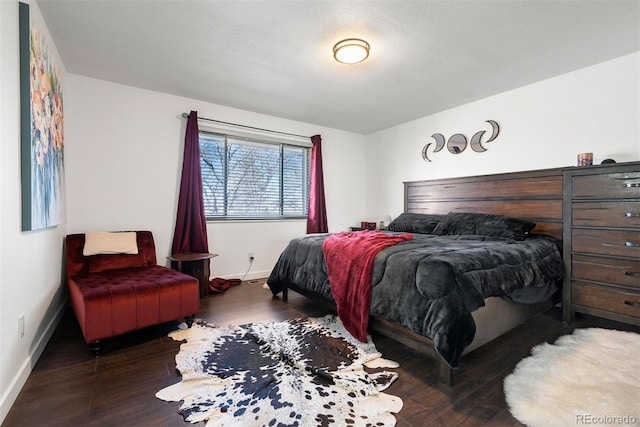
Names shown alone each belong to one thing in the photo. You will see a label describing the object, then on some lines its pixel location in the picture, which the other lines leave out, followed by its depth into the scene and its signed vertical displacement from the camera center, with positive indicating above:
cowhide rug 1.43 -1.01
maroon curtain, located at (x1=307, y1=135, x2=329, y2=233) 4.68 +0.20
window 4.00 +0.45
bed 1.74 -0.45
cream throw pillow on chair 2.76 -0.33
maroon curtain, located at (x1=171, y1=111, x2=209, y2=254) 3.59 +0.07
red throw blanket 2.17 -0.54
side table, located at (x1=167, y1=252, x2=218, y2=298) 3.35 -0.69
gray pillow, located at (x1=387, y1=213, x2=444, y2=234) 3.81 -0.23
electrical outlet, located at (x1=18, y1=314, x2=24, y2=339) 1.67 -0.67
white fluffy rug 1.44 -1.03
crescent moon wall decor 3.70 +0.88
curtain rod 3.66 +1.16
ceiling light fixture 2.39 +1.31
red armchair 2.00 -0.62
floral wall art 1.73 +0.58
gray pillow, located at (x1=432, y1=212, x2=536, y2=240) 2.95 -0.22
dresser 2.39 -0.33
